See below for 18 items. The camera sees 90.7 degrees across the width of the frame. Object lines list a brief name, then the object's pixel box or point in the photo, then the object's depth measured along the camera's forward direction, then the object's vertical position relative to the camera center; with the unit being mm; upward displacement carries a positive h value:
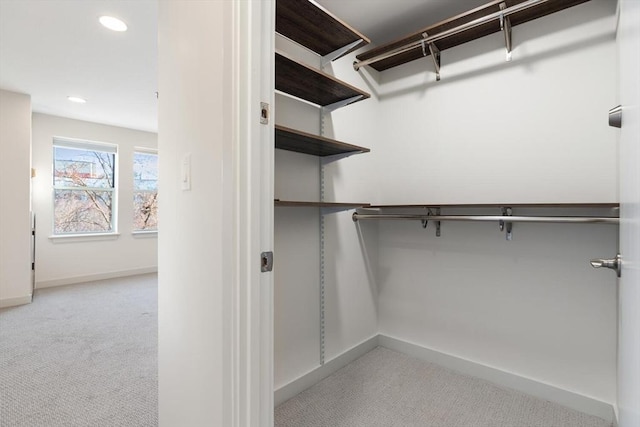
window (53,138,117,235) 4539 +447
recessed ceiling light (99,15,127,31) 2121 +1330
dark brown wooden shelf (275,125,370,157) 1481 +385
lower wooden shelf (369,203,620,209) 1400 +51
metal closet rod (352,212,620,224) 1461 -15
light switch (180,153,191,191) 1131 +158
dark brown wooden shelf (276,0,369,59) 1514 +997
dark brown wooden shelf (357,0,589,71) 1646 +1091
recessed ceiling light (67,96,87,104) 3641 +1375
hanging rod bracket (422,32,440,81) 1913 +1042
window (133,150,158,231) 5258 +440
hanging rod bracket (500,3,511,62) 1639 +1019
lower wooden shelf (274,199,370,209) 1495 +61
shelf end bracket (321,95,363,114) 1861 +688
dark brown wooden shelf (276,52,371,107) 1487 +703
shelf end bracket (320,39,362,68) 1819 +981
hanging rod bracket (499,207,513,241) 1796 -51
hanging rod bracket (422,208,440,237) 2134 -45
